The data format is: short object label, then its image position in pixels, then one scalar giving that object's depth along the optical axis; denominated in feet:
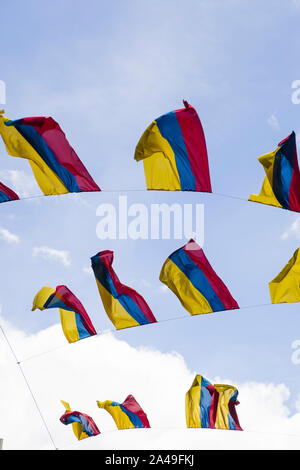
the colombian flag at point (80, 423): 42.70
